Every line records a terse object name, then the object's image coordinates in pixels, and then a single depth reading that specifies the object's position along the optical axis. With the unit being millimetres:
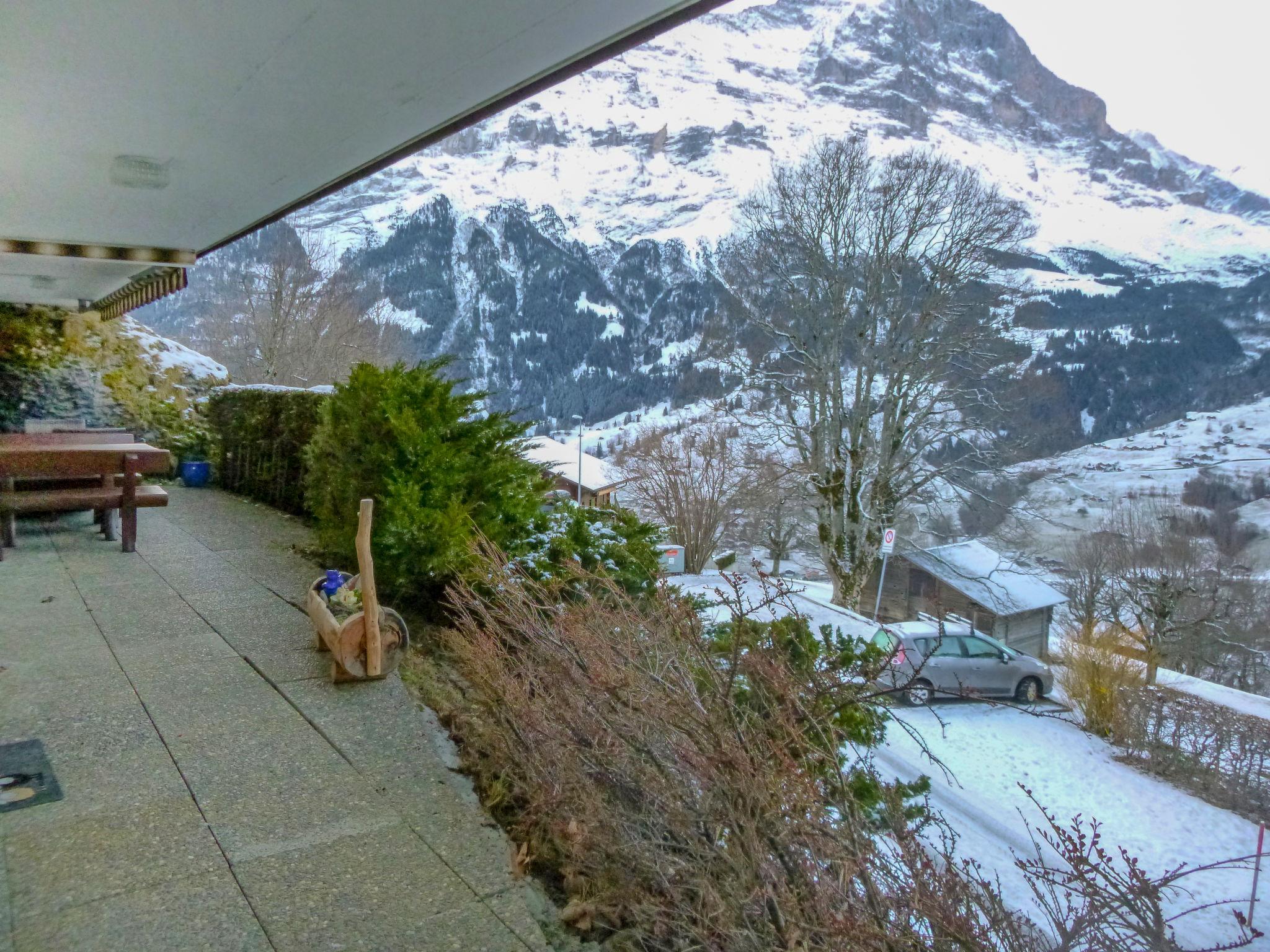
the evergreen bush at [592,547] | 4965
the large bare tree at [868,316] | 18328
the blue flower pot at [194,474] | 10289
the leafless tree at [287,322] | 27828
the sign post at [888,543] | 18812
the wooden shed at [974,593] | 19281
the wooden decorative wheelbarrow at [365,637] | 3719
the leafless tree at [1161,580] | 16422
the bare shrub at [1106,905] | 1900
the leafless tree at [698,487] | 23562
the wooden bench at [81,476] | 5832
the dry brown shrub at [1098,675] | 10516
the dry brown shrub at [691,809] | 1845
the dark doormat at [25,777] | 2590
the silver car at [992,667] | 9672
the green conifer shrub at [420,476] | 4879
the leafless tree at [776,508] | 20562
